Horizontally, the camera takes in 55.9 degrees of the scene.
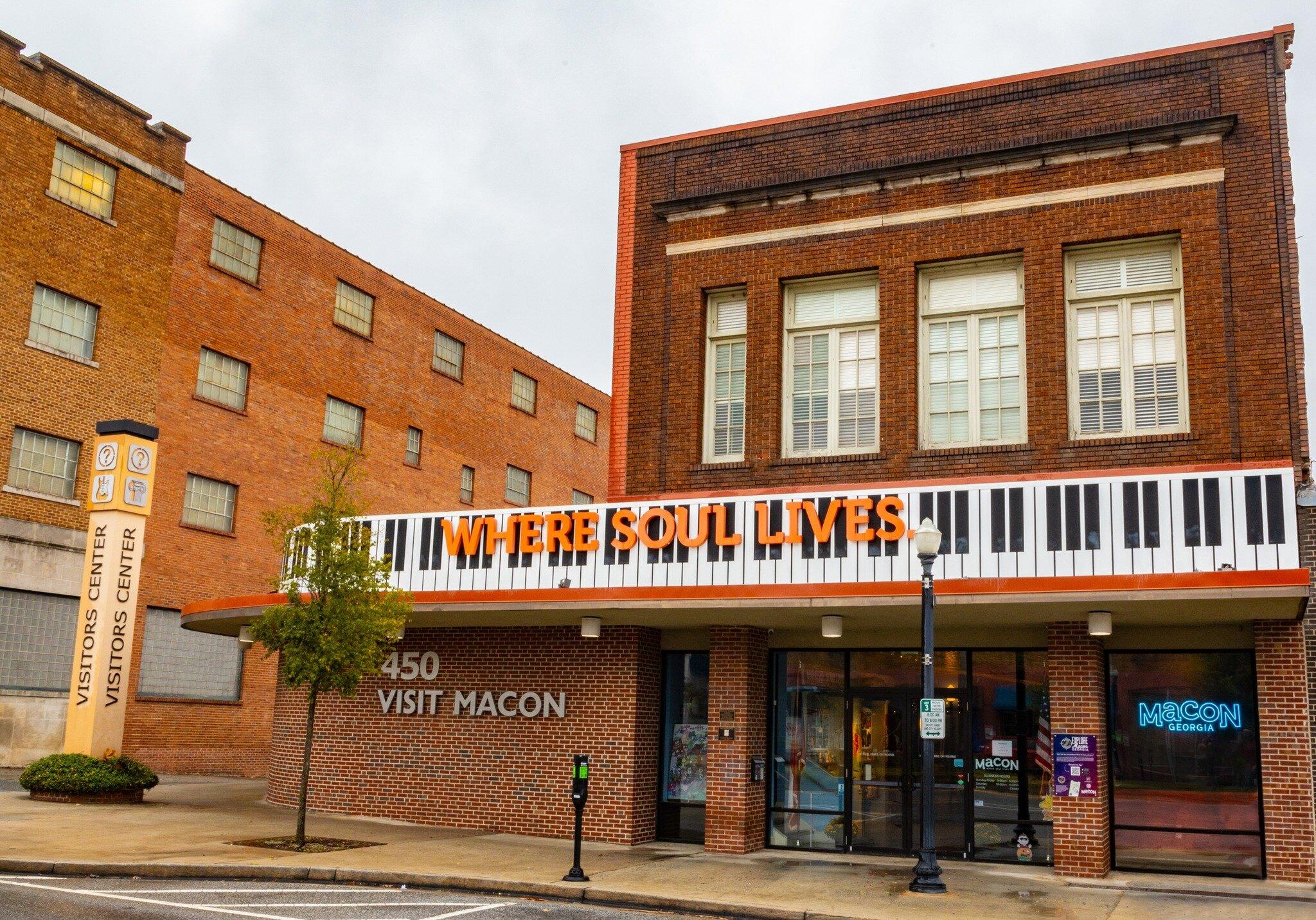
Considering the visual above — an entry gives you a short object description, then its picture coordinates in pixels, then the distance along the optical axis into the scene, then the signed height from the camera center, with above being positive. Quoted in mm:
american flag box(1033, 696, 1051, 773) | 16297 -318
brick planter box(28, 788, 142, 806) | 20438 -1865
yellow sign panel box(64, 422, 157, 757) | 21391 +1546
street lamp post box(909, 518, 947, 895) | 13492 -914
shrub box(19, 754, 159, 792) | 20406 -1506
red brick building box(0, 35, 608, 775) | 27422 +7749
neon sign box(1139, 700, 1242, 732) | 15539 +49
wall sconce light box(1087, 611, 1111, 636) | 14609 +1091
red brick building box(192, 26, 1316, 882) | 15000 +2313
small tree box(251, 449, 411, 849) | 16328 +1020
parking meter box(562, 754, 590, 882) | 14000 -937
